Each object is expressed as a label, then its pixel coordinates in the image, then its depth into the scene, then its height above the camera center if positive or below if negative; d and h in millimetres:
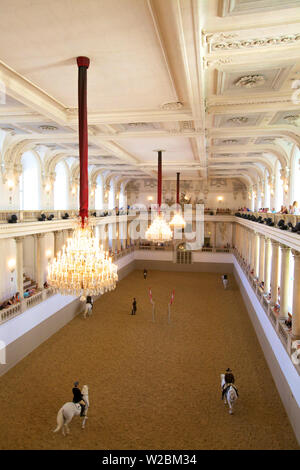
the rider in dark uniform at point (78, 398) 7514 -4580
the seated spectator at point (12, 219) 11578 -219
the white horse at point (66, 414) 7085 -4696
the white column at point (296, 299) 8891 -2567
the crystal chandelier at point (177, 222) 18062 -484
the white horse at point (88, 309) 15887 -5019
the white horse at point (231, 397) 7926 -4759
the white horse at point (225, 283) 21622 -4889
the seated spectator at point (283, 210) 12286 +170
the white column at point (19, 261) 12898 -2058
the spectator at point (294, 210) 11643 +171
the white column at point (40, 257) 14500 -2107
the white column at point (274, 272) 12234 -2429
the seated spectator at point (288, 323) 9893 -3567
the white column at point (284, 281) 10828 -2510
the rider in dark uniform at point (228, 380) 8398 -4620
